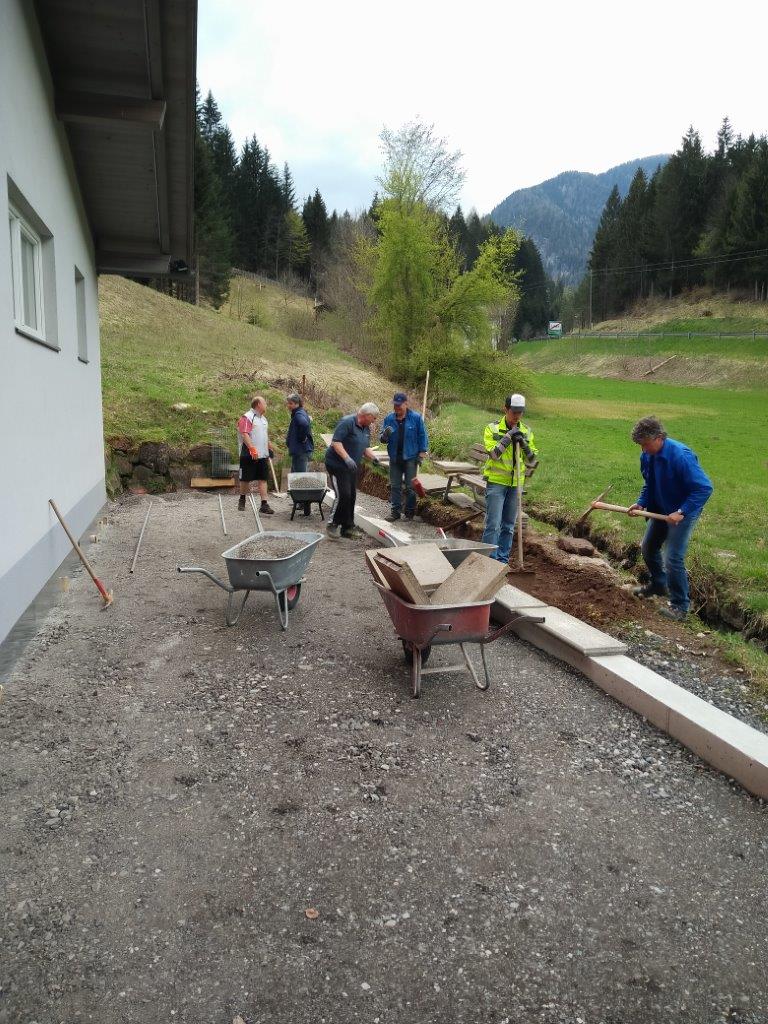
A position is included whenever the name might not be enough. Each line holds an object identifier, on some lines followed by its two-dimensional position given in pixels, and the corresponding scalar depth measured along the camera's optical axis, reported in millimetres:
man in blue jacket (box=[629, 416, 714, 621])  5844
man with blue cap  9430
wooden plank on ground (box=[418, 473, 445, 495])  10000
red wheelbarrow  4250
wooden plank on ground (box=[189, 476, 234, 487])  12859
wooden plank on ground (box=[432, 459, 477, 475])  9406
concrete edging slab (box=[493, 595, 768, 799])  3520
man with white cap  6906
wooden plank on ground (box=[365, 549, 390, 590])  4707
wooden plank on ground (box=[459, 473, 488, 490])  8734
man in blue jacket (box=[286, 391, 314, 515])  10758
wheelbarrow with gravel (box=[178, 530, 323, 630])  5277
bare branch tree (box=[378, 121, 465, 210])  30891
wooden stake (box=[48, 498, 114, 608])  5639
